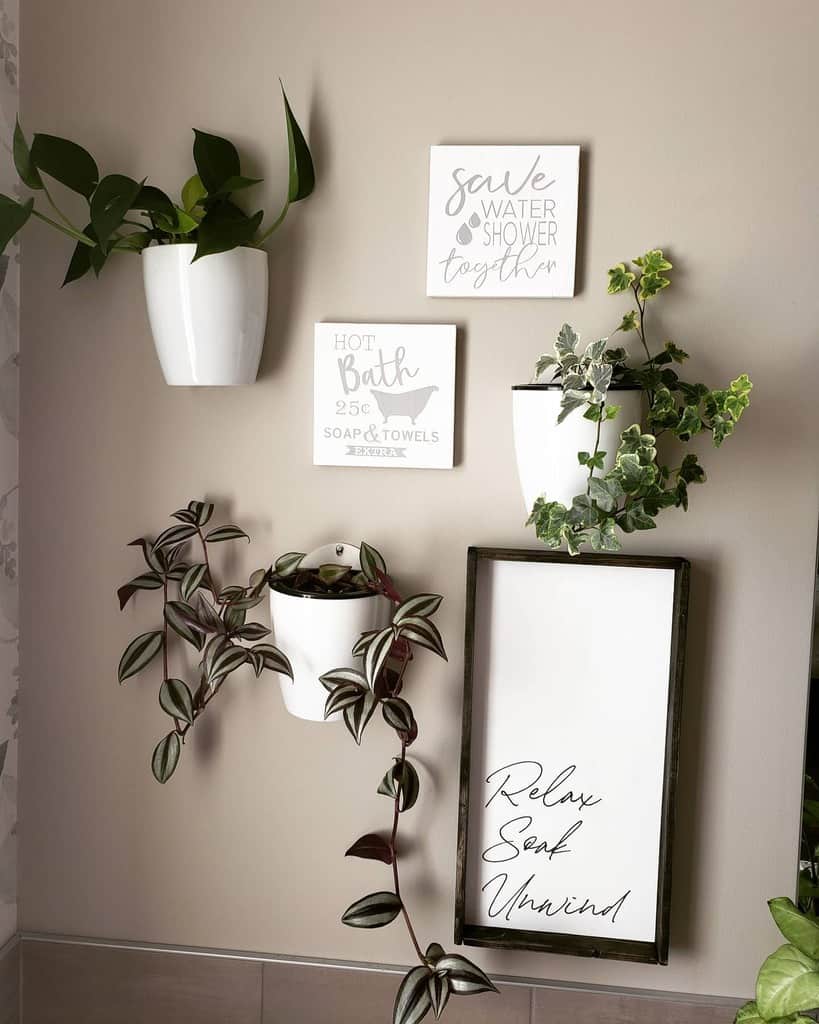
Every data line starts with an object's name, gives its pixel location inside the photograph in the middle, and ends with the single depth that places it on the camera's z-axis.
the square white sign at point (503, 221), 1.18
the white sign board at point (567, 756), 1.20
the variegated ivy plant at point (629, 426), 1.00
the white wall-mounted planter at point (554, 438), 1.05
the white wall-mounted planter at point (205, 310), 1.12
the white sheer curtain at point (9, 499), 1.23
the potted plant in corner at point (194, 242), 1.09
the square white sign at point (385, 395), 1.21
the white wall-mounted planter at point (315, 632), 1.14
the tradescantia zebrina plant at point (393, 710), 1.10
